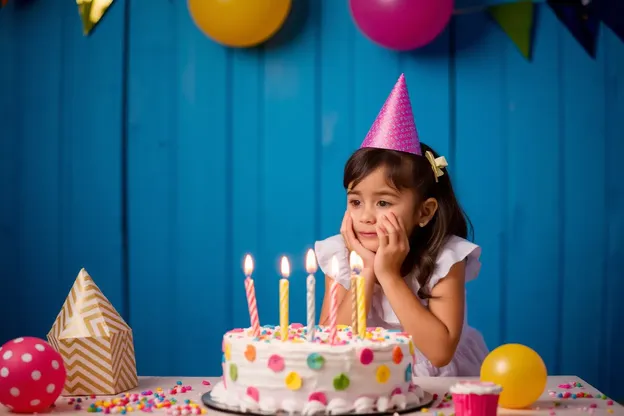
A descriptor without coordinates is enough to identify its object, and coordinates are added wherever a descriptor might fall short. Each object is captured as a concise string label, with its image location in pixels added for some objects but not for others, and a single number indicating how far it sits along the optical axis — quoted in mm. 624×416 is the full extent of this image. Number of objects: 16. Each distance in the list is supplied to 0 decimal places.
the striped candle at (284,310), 1743
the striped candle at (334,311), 1740
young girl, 2114
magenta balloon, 2647
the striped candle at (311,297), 1728
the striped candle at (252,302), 1789
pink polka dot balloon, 1724
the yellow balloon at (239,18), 2683
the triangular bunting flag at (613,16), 2883
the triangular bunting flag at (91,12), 2965
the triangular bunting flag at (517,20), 2856
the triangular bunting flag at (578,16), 2871
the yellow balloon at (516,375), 1745
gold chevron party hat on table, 1852
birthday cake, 1705
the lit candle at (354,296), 1778
